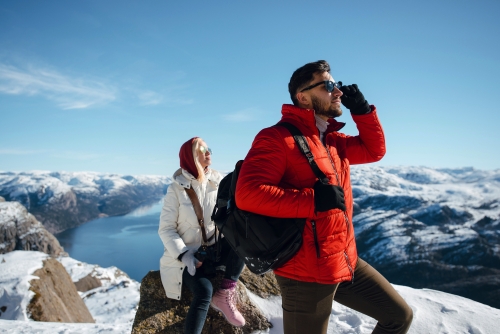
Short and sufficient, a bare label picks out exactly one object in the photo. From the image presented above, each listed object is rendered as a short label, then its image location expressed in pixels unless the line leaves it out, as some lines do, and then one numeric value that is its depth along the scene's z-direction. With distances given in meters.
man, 2.22
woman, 4.03
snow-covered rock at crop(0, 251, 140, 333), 7.11
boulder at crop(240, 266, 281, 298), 5.52
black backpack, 2.26
